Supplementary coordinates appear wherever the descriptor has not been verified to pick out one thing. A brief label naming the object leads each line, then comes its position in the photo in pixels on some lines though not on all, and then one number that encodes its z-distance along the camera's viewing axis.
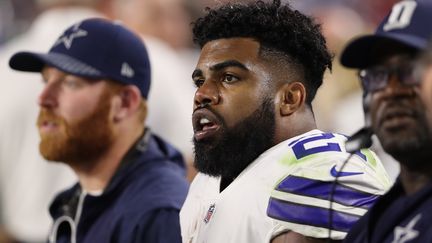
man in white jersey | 6.28
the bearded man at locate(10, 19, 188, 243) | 8.81
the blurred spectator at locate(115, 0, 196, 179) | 11.79
